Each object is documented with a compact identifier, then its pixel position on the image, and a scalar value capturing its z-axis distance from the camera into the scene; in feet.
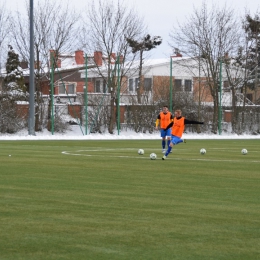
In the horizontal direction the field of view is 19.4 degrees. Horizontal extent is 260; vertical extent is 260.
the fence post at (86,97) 164.86
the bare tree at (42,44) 175.73
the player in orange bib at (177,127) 90.12
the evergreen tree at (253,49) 191.11
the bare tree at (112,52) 169.89
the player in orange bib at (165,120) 102.37
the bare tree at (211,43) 181.89
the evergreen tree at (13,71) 194.21
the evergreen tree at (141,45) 179.67
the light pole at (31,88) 150.92
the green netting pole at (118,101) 167.63
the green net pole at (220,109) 175.94
